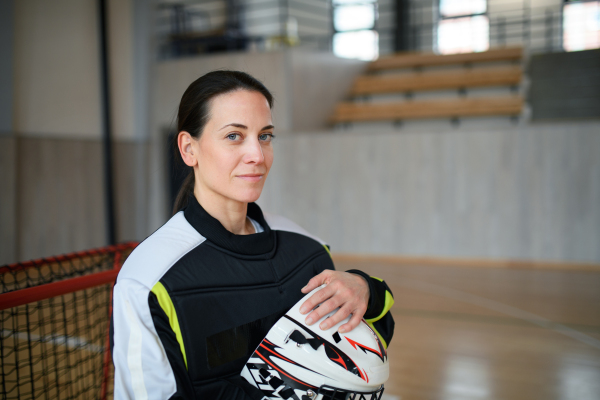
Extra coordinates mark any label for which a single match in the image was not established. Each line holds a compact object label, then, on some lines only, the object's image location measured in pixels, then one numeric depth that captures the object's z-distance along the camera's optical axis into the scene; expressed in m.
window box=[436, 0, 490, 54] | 9.78
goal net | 2.15
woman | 1.01
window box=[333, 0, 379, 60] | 10.18
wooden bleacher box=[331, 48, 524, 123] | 6.79
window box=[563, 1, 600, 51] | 9.00
